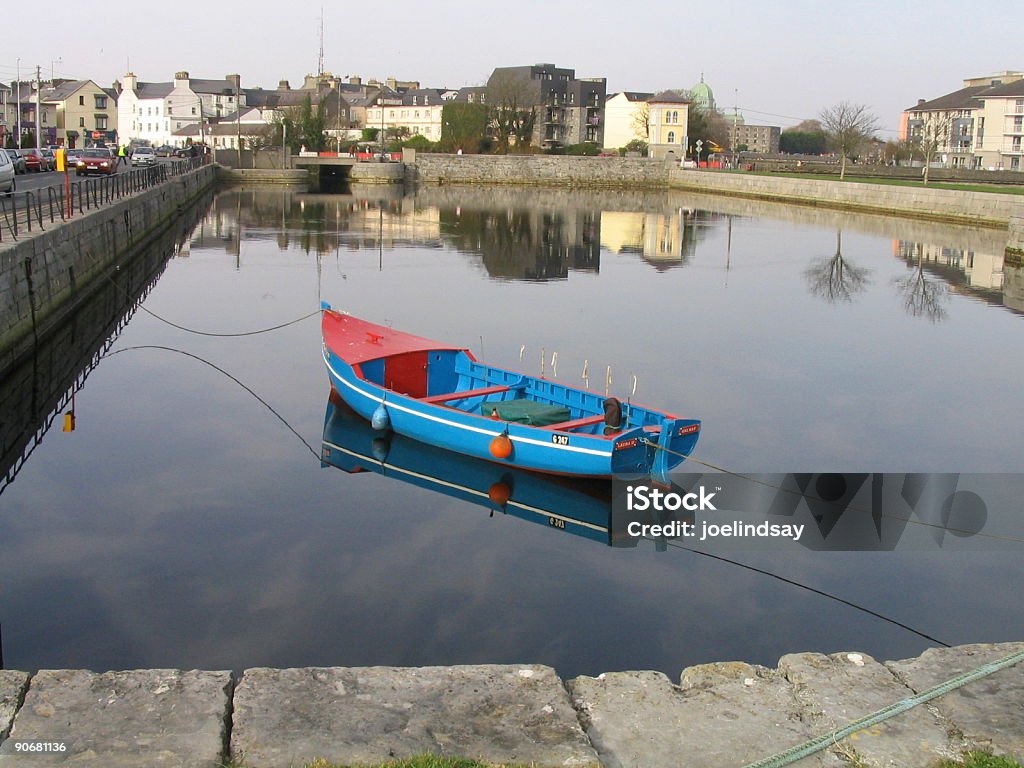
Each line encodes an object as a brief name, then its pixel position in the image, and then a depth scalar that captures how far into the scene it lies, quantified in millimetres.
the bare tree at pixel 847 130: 99000
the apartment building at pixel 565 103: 146250
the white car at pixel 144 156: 80062
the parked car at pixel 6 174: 33969
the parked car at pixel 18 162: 52500
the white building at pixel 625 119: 135000
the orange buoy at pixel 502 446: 14992
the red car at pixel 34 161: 56656
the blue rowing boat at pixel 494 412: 14688
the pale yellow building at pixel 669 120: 124875
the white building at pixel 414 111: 158125
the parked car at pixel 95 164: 54531
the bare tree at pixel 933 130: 115500
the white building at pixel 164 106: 146375
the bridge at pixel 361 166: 102062
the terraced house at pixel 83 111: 141250
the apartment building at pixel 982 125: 117938
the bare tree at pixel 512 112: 122688
